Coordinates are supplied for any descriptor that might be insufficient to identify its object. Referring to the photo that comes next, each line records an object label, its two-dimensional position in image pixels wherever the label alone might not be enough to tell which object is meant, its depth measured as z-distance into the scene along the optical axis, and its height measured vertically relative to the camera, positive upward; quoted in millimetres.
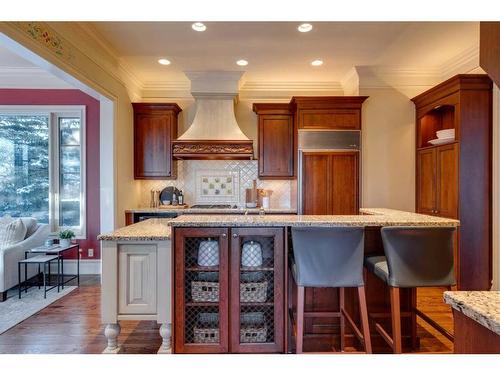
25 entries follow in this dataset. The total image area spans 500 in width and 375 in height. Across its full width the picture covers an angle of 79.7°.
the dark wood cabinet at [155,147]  4695 +607
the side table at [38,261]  3494 -888
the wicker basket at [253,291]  2125 -750
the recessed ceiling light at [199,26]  3057 +1647
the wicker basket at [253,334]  2115 -1051
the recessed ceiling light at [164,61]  4039 +1693
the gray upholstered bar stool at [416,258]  1922 -467
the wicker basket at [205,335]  2105 -1052
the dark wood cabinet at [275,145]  4684 +639
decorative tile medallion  5012 +28
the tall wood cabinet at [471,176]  3391 +108
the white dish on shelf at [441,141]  3607 +560
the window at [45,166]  4539 +302
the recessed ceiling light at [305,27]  3066 +1647
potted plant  4023 -702
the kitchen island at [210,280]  2088 -680
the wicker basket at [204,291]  2111 -743
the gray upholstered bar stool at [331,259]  1932 -474
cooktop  4773 -324
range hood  4414 +919
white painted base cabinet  2234 -734
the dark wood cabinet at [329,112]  4227 +1043
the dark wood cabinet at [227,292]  2090 -750
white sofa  3445 -842
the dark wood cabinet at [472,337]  761 -411
